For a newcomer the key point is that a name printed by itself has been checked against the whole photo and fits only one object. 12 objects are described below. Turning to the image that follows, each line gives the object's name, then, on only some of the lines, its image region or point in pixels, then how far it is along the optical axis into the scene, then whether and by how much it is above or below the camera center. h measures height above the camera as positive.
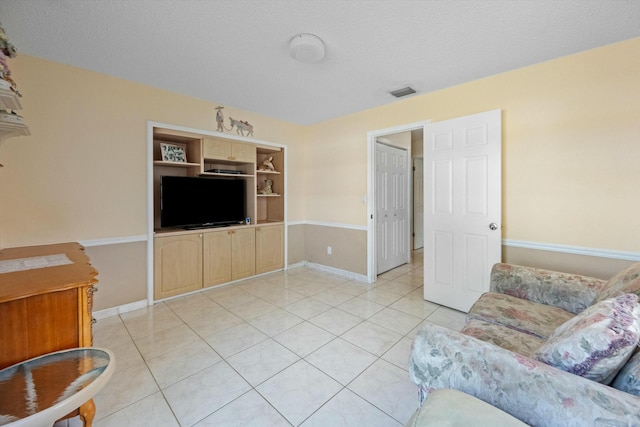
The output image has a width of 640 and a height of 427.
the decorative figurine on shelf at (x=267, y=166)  4.17 +0.78
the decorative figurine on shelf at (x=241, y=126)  3.55 +1.24
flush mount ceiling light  1.93 +1.28
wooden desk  1.09 -0.44
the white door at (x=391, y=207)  3.91 +0.09
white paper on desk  1.40 -0.28
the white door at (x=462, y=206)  2.49 +0.07
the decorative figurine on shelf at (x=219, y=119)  3.40 +1.25
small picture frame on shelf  3.06 +0.75
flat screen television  3.03 +0.16
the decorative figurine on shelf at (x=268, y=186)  4.21 +0.46
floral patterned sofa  0.75 -0.54
